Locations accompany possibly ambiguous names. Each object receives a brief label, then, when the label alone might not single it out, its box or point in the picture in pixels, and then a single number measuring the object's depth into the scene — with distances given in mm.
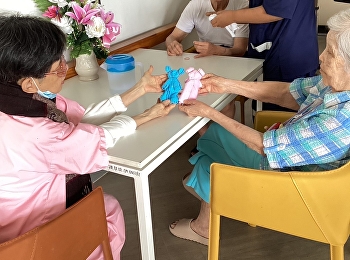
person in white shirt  2301
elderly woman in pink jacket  1105
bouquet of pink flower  1762
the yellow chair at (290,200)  1247
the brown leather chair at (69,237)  963
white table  1261
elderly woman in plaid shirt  1271
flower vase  1948
